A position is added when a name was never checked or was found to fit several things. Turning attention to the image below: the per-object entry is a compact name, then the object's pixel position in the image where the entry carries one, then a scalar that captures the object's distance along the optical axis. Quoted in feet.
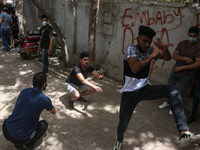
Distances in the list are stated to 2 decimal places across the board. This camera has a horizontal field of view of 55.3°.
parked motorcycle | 26.85
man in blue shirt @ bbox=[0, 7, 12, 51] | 29.78
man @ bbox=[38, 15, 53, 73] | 20.59
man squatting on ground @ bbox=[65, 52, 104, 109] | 13.42
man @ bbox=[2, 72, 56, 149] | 9.06
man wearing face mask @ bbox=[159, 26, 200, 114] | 12.71
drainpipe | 24.30
